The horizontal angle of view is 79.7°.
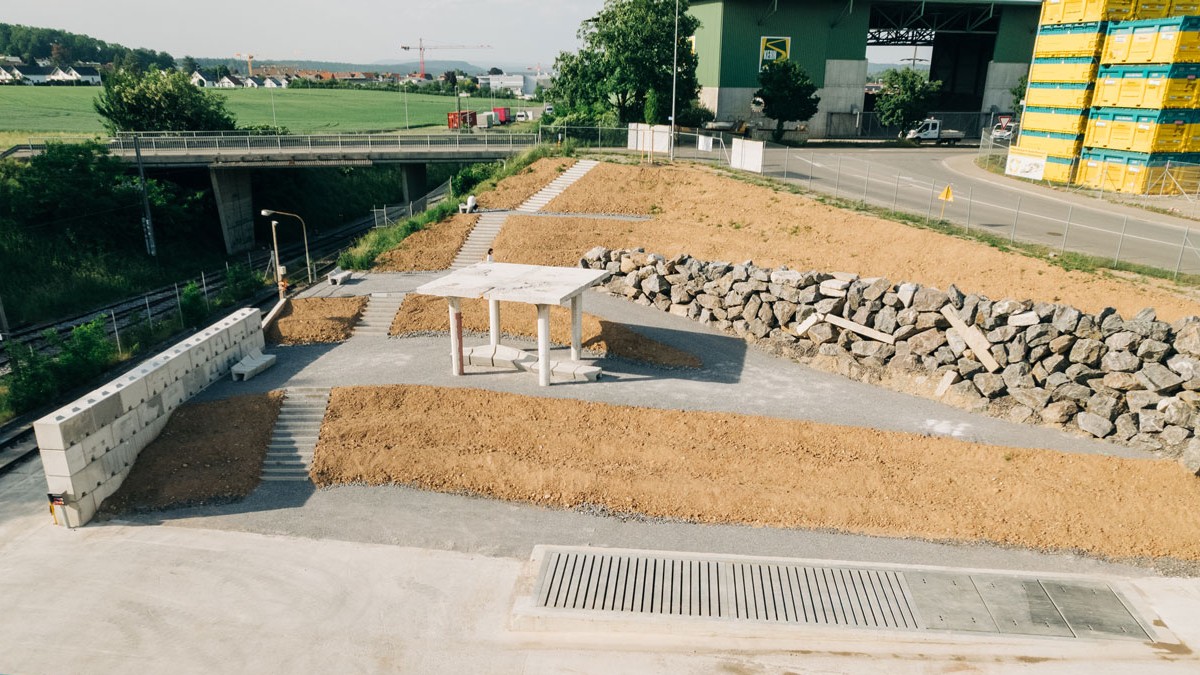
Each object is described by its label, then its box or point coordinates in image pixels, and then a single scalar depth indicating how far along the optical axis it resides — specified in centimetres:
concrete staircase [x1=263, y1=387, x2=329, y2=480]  2392
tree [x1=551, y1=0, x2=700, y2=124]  6656
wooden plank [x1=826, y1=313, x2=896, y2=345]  2916
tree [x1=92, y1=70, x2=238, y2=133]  6775
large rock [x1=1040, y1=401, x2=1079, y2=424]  2498
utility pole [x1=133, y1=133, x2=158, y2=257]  5231
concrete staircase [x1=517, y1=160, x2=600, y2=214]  4997
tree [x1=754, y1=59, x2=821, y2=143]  7188
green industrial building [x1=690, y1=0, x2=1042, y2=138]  7988
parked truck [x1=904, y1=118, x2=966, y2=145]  7925
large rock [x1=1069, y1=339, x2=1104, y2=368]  2466
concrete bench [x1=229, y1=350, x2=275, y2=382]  2903
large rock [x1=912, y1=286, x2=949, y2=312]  2809
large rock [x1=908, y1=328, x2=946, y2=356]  2802
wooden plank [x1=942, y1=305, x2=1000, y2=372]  2656
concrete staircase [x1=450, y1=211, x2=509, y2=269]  4288
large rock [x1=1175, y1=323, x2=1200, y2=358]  2323
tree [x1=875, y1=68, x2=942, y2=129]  7731
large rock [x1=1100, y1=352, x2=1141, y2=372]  2392
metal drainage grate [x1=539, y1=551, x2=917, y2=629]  1689
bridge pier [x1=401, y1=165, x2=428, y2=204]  6350
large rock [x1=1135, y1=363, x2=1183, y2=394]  2314
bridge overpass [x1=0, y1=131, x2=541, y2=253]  5934
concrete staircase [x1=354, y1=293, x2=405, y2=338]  3416
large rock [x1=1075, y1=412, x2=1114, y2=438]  2414
